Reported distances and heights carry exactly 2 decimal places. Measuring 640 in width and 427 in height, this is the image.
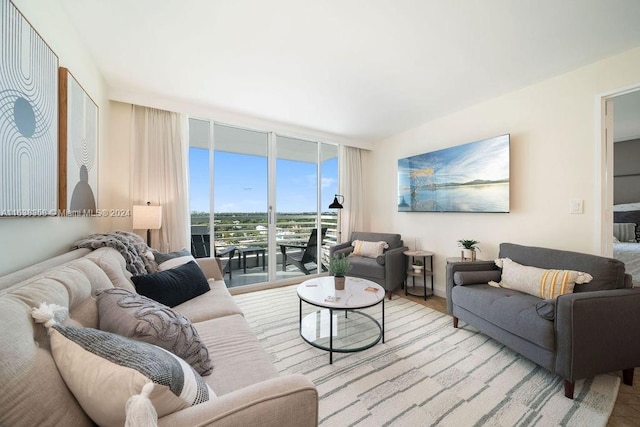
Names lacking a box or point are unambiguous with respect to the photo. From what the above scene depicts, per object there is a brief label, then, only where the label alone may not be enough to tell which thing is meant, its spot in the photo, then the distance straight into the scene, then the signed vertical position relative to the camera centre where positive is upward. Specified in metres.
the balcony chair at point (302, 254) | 3.80 -0.67
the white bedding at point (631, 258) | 2.42 -0.46
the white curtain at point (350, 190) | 4.25 +0.44
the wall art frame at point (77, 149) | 1.48 +0.46
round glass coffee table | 1.90 -1.07
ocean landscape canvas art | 2.66 +0.46
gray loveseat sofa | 1.45 -0.73
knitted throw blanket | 1.69 -0.27
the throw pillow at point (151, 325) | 0.92 -0.45
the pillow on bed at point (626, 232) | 3.14 -0.23
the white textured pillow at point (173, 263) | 2.01 -0.44
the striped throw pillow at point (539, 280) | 1.80 -0.53
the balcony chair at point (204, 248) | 3.20 -0.49
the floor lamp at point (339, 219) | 4.18 -0.12
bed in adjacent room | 2.47 -0.29
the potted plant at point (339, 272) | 2.21 -0.55
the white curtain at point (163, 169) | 2.74 +0.52
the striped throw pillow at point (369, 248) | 3.50 -0.52
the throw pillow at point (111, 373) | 0.59 -0.42
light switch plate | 2.19 +0.07
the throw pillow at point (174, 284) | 1.61 -0.52
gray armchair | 3.10 -0.71
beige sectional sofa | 0.54 -0.44
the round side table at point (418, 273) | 3.23 -0.85
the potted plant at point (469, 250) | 2.76 -0.43
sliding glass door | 3.21 +0.19
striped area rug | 1.36 -1.15
